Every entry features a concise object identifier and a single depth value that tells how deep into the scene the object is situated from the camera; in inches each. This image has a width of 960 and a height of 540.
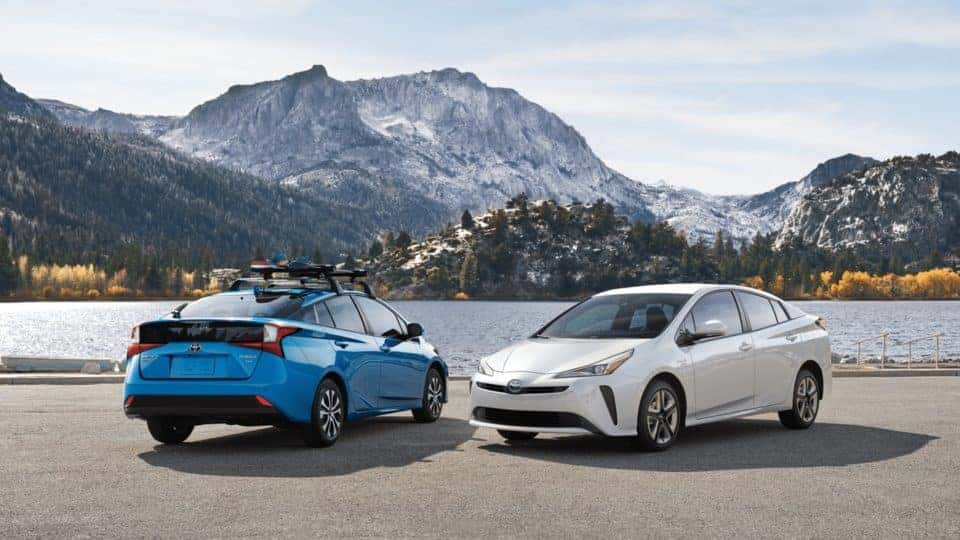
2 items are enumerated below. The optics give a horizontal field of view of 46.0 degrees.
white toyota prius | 442.0
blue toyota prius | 442.9
